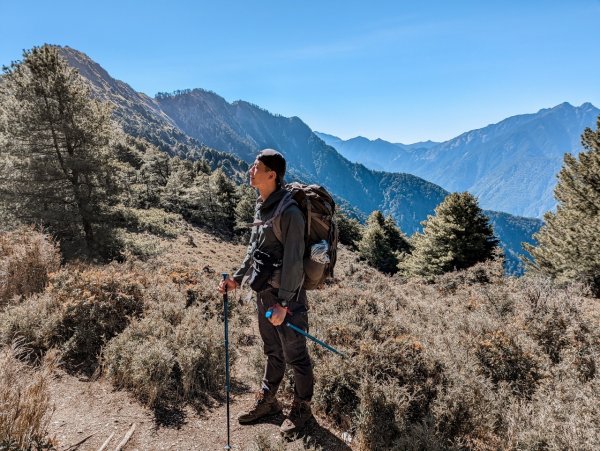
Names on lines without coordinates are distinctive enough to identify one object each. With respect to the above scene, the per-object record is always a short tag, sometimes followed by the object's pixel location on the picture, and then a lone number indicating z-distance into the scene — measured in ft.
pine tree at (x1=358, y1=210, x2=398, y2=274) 128.47
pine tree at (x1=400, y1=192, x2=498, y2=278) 80.33
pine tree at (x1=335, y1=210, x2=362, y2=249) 171.01
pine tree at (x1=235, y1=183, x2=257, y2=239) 133.18
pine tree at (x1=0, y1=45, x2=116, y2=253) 44.45
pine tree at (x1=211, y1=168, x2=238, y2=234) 138.13
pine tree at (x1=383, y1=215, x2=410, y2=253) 141.73
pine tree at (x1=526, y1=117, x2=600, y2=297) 52.49
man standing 9.67
